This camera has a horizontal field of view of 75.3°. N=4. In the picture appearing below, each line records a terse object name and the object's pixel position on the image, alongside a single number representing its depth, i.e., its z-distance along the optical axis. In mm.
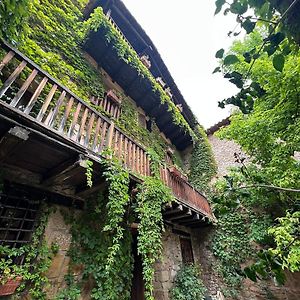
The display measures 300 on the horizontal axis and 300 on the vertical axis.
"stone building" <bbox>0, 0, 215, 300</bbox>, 2926
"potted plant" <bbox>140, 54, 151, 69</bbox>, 8956
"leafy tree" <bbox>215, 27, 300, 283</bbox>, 4254
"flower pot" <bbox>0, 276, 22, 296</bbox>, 2586
